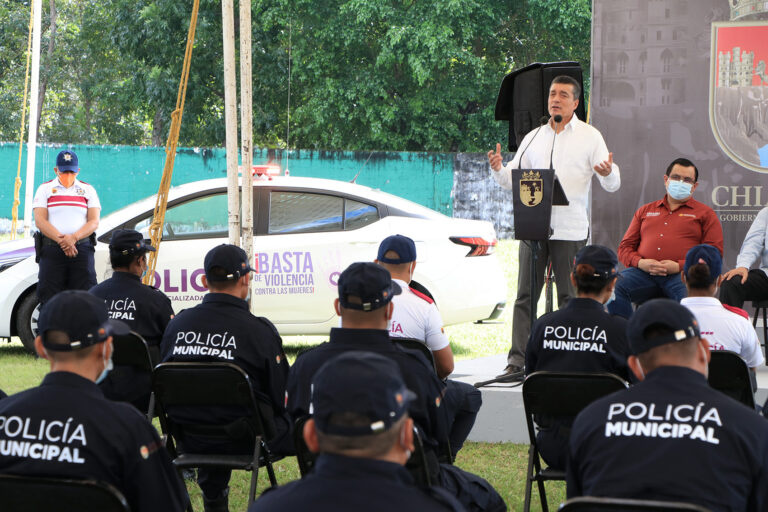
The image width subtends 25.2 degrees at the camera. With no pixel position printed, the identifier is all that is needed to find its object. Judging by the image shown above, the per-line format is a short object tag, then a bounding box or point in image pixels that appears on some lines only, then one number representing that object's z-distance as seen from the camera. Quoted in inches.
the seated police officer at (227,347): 280.3
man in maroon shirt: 443.5
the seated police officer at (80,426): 173.1
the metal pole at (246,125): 487.1
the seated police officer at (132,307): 329.5
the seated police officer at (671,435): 164.8
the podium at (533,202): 387.5
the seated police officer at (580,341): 278.3
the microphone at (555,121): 408.8
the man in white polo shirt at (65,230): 569.2
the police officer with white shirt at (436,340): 306.5
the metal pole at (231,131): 488.4
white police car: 586.4
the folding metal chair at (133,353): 316.2
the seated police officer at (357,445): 118.0
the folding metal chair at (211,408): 263.8
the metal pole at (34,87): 1011.3
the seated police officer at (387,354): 224.5
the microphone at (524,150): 430.5
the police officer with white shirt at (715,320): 292.1
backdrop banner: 496.8
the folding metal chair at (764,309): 443.0
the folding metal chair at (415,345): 291.5
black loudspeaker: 487.9
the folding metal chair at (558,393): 251.7
